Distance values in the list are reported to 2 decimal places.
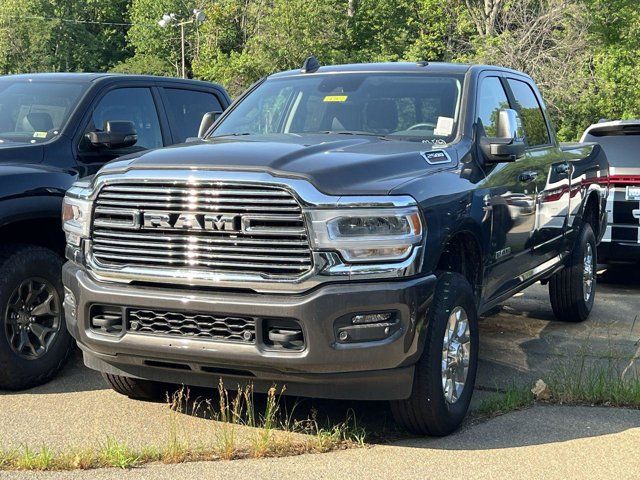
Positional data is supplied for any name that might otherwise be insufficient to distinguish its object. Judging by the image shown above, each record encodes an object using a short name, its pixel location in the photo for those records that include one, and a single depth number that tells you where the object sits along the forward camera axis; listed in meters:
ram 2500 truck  4.41
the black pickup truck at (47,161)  5.84
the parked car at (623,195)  9.86
